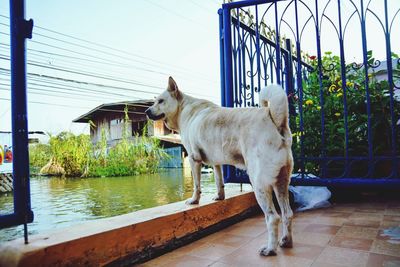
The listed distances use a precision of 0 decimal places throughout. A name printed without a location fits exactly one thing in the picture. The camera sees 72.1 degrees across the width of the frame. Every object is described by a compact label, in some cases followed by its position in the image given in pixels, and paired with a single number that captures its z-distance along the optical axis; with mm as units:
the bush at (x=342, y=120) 3076
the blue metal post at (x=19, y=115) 1403
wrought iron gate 2426
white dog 1674
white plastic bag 3066
